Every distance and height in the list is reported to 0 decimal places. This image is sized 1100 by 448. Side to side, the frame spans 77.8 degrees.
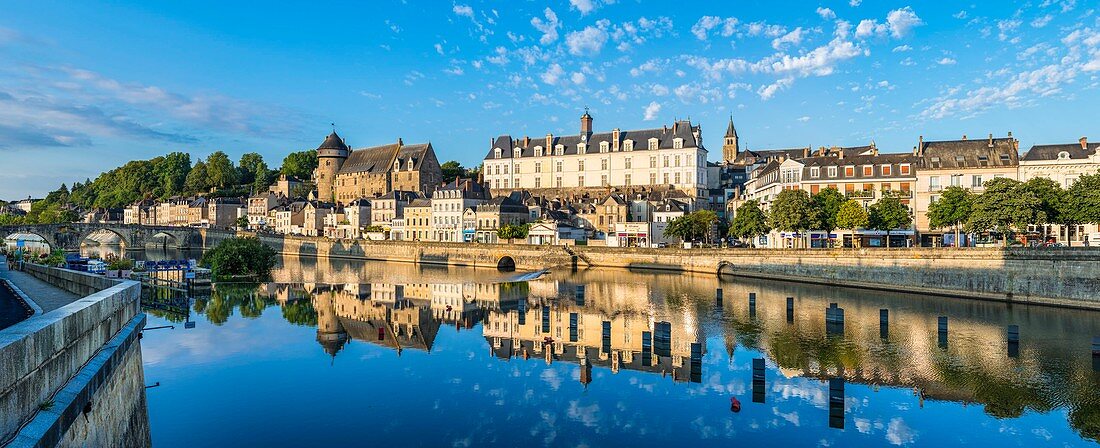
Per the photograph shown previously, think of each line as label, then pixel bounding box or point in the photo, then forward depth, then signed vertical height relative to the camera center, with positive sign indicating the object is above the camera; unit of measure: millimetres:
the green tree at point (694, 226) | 66500 +78
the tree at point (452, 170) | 116731 +10385
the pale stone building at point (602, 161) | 83750 +8696
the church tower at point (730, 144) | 119688 +14539
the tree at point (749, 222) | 58062 +382
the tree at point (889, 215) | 50531 +777
